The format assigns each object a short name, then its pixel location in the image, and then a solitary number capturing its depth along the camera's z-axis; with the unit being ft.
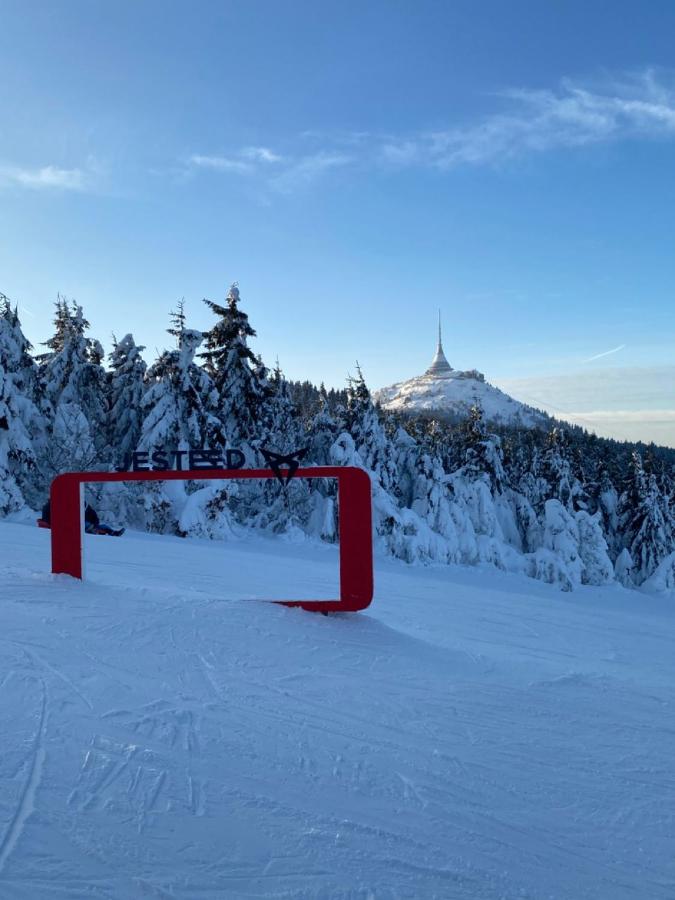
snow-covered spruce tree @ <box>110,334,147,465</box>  93.25
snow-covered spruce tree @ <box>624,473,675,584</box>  117.39
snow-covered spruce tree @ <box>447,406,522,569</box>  79.66
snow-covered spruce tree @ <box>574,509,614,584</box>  85.66
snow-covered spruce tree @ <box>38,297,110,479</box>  90.02
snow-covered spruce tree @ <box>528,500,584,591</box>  78.95
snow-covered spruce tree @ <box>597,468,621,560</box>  137.08
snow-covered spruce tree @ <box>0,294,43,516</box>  62.95
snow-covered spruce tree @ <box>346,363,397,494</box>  87.19
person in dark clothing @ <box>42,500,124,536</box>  36.83
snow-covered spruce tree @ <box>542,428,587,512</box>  115.55
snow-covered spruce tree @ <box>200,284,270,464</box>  80.69
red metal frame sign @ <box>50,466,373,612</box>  20.57
